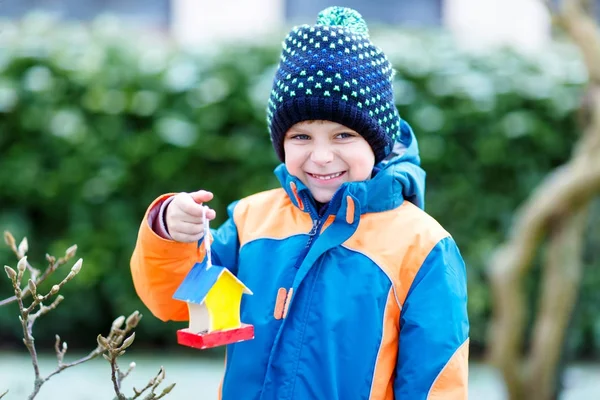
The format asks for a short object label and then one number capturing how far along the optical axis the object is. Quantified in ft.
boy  7.02
